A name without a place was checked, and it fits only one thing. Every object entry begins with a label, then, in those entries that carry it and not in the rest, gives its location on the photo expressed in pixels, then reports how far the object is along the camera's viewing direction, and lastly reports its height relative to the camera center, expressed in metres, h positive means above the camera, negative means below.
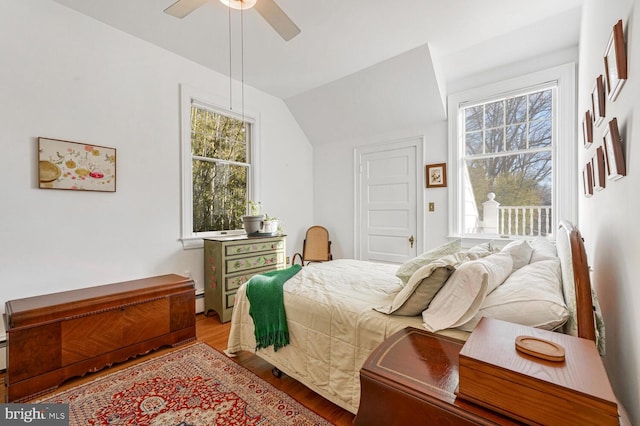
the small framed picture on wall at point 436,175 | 3.82 +0.47
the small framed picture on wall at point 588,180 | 1.84 +0.20
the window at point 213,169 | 3.35 +0.55
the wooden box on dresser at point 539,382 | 0.67 -0.43
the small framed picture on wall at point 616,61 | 0.97 +0.52
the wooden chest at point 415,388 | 0.85 -0.58
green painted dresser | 3.15 -0.61
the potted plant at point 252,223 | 3.58 -0.14
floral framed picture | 2.41 +0.41
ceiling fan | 1.90 +1.33
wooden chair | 4.66 -0.57
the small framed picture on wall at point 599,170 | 1.38 +0.20
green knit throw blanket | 1.91 -0.68
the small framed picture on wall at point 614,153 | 1.00 +0.20
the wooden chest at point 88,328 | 1.85 -0.85
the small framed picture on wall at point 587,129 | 1.83 +0.54
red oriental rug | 1.64 -1.16
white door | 4.11 +0.15
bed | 1.19 -0.54
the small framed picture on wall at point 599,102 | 1.36 +0.53
